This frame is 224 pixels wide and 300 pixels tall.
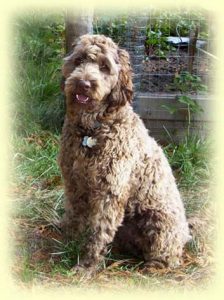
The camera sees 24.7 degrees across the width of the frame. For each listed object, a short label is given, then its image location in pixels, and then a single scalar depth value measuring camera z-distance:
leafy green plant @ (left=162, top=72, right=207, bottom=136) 6.12
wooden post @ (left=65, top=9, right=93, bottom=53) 5.39
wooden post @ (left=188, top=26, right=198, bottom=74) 6.64
